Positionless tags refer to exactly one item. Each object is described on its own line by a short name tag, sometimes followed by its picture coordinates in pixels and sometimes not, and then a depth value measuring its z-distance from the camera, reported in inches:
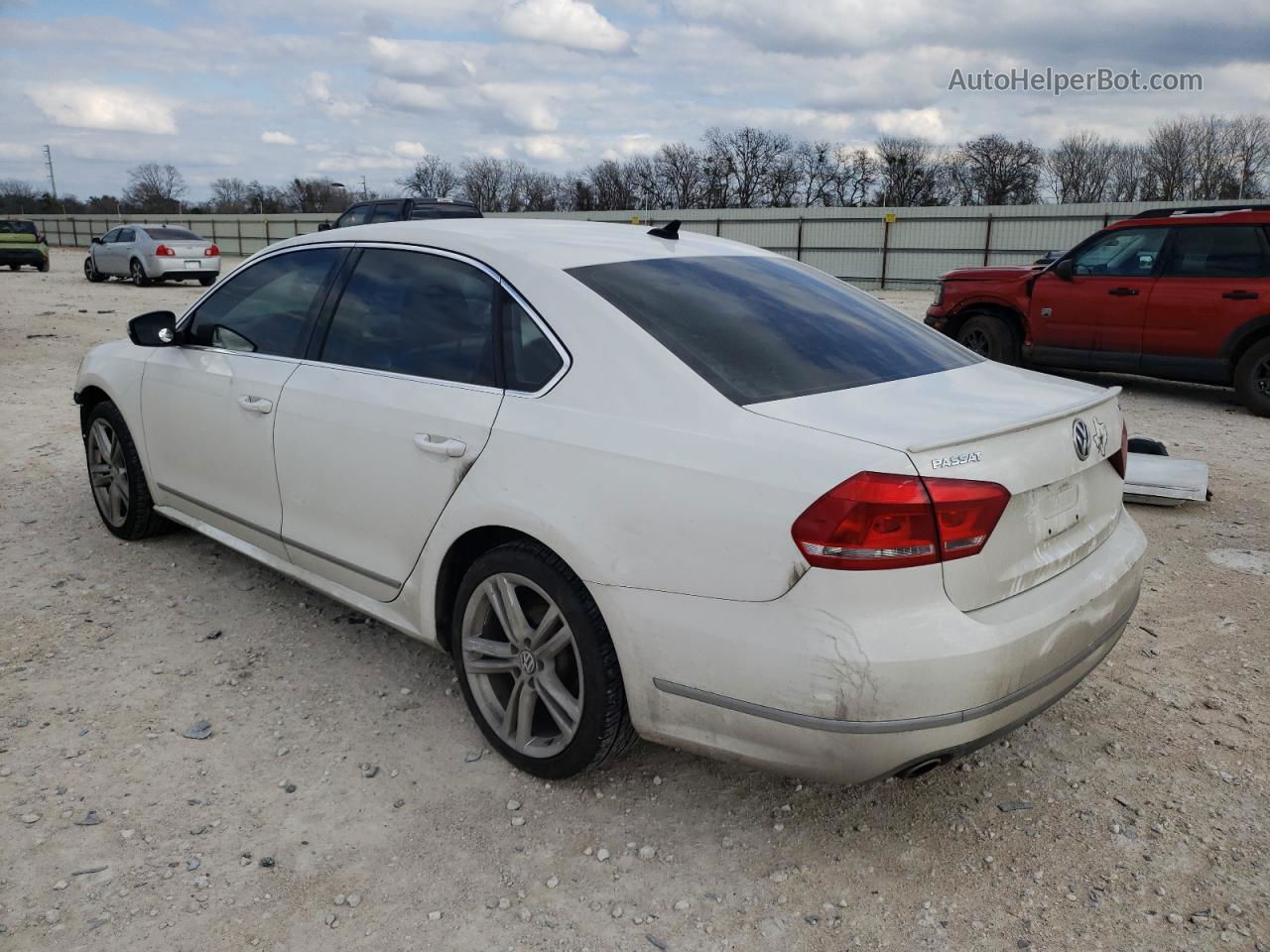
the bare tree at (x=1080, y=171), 2128.4
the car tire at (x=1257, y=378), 347.9
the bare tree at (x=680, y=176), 2491.4
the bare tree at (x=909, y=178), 2226.9
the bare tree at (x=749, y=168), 2436.0
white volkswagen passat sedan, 87.9
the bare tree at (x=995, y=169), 2148.1
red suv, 352.5
